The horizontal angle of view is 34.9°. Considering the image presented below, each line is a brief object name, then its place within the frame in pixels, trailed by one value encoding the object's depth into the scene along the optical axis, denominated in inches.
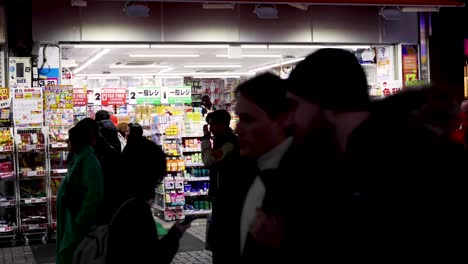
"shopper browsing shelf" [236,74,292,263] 78.3
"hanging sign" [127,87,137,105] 717.9
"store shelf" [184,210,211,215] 533.7
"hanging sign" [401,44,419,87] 576.1
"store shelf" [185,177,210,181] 536.4
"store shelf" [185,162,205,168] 538.3
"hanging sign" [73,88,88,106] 609.2
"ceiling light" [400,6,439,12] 520.4
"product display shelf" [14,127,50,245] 441.4
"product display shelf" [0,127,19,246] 436.8
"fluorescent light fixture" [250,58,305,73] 835.3
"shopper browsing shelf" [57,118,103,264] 189.0
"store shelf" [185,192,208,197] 537.0
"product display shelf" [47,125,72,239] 446.6
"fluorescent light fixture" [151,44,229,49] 530.9
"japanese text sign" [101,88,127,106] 738.2
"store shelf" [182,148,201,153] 540.1
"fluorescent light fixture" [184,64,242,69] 880.9
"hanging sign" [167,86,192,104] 689.4
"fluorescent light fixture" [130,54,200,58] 747.6
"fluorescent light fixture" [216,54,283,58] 762.2
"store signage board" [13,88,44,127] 441.7
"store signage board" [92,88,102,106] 751.7
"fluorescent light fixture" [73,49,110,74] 701.4
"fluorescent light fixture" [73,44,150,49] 516.4
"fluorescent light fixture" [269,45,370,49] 575.4
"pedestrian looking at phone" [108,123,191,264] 151.3
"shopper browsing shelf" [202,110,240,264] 134.6
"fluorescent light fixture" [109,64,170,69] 862.5
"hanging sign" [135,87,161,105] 708.7
